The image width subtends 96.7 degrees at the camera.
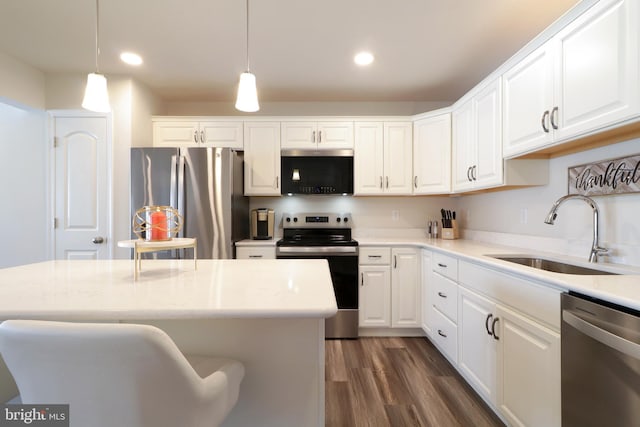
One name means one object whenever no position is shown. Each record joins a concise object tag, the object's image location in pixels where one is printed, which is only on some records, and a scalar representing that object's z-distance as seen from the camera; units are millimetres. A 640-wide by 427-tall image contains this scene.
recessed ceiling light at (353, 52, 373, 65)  2387
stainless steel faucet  1512
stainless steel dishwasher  884
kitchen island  804
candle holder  1178
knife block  2996
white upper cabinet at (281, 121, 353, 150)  3047
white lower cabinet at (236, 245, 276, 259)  2762
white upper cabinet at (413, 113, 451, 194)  2781
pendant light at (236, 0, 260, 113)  1429
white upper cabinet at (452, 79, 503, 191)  2039
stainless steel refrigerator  2643
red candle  1181
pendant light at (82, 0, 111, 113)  1382
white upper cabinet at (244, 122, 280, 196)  3045
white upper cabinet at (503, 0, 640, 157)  1161
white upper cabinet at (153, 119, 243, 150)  3029
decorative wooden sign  1441
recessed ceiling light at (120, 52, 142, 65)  2418
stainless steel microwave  3039
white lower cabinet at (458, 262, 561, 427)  1218
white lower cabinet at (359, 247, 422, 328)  2740
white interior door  2750
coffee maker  3016
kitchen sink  1540
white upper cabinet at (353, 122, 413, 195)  3047
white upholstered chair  607
